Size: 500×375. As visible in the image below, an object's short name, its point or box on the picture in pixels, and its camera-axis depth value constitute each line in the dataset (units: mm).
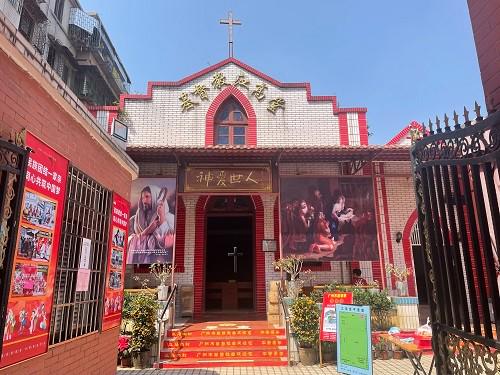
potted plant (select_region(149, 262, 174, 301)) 9512
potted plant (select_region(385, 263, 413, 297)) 10641
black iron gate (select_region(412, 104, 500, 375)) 2430
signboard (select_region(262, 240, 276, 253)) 11375
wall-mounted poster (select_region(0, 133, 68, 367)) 3168
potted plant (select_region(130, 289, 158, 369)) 7738
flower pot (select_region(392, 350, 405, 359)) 8584
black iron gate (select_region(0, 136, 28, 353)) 2885
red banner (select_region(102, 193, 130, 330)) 5316
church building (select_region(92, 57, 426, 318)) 10227
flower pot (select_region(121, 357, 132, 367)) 7828
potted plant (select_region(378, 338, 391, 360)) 8531
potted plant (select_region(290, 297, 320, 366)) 7992
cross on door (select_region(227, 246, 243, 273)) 13441
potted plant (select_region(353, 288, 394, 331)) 9305
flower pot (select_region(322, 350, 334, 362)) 8039
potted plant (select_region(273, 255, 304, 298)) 9469
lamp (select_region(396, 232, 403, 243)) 11430
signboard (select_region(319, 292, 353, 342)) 7412
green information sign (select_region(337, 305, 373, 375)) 4695
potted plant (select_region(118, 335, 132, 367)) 7762
